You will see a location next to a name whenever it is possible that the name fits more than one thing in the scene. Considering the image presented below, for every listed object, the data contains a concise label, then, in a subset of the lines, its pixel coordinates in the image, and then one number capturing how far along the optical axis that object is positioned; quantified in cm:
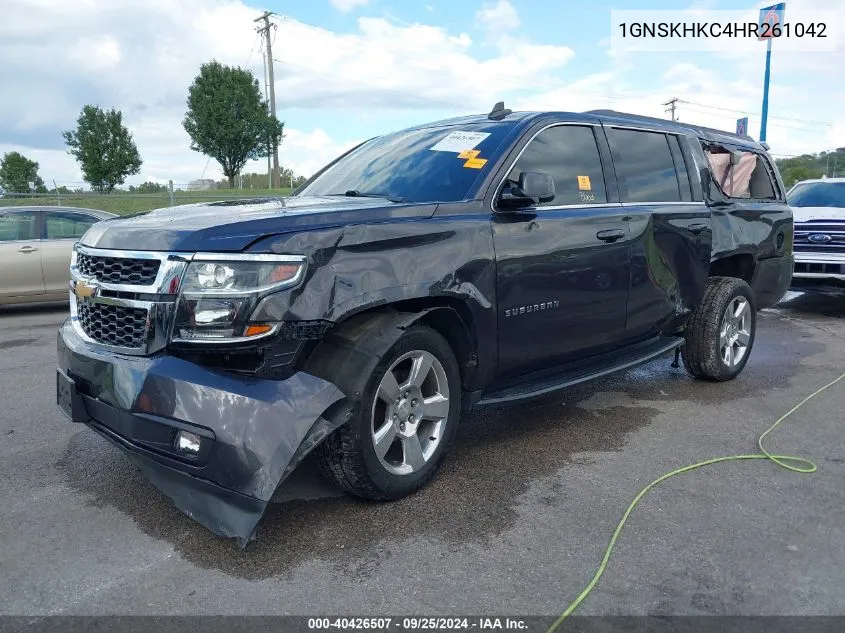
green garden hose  269
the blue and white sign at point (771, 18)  1727
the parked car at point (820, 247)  923
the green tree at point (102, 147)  4947
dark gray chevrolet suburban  282
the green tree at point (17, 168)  6771
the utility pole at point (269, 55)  3973
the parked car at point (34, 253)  946
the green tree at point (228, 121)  5009
